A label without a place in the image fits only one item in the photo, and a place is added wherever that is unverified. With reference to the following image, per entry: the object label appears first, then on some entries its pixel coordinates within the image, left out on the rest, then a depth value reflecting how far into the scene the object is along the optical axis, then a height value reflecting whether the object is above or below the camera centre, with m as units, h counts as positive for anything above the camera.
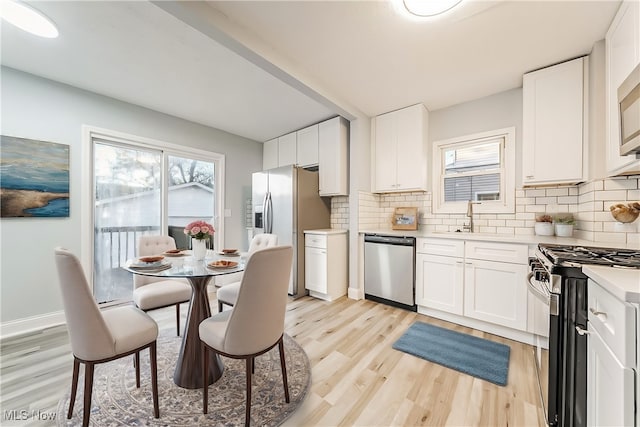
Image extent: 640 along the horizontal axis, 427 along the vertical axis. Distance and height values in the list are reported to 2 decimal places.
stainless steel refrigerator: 3.33 +0.07
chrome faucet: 2.84 -0.04
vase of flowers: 1.88 -0.19
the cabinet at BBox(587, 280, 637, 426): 0.70 -0.49
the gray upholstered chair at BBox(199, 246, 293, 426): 1.24 -0.57
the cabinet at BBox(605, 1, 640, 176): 1.40 +0.96
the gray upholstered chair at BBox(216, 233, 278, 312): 2.07 -0.71
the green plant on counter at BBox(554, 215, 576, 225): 2.19 -0.07
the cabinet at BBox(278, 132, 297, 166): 3.99 +1.07
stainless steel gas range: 1.04 -0.56
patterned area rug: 1.33 -1.16
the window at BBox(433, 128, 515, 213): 2.68 +0.48
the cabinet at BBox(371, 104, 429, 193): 2.99 +0.81
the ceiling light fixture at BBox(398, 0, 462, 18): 1.50 +1.31
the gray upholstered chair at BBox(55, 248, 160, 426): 1.17 -0.62
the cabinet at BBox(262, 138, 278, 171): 4.33 +1.07
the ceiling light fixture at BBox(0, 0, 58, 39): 1.53 +1.32
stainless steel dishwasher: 2.77 -0.71
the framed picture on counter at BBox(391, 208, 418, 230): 3.21 -0.10
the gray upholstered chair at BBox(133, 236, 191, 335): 1.92 -0.65
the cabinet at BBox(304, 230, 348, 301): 3.18 -0.71
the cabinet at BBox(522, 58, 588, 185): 2.03 +0.78
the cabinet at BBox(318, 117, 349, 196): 3.36 +0.80
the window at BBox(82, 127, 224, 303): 2.82 +0.19
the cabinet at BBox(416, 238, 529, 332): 2.12 -0.67
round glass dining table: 1.53 -0.79
